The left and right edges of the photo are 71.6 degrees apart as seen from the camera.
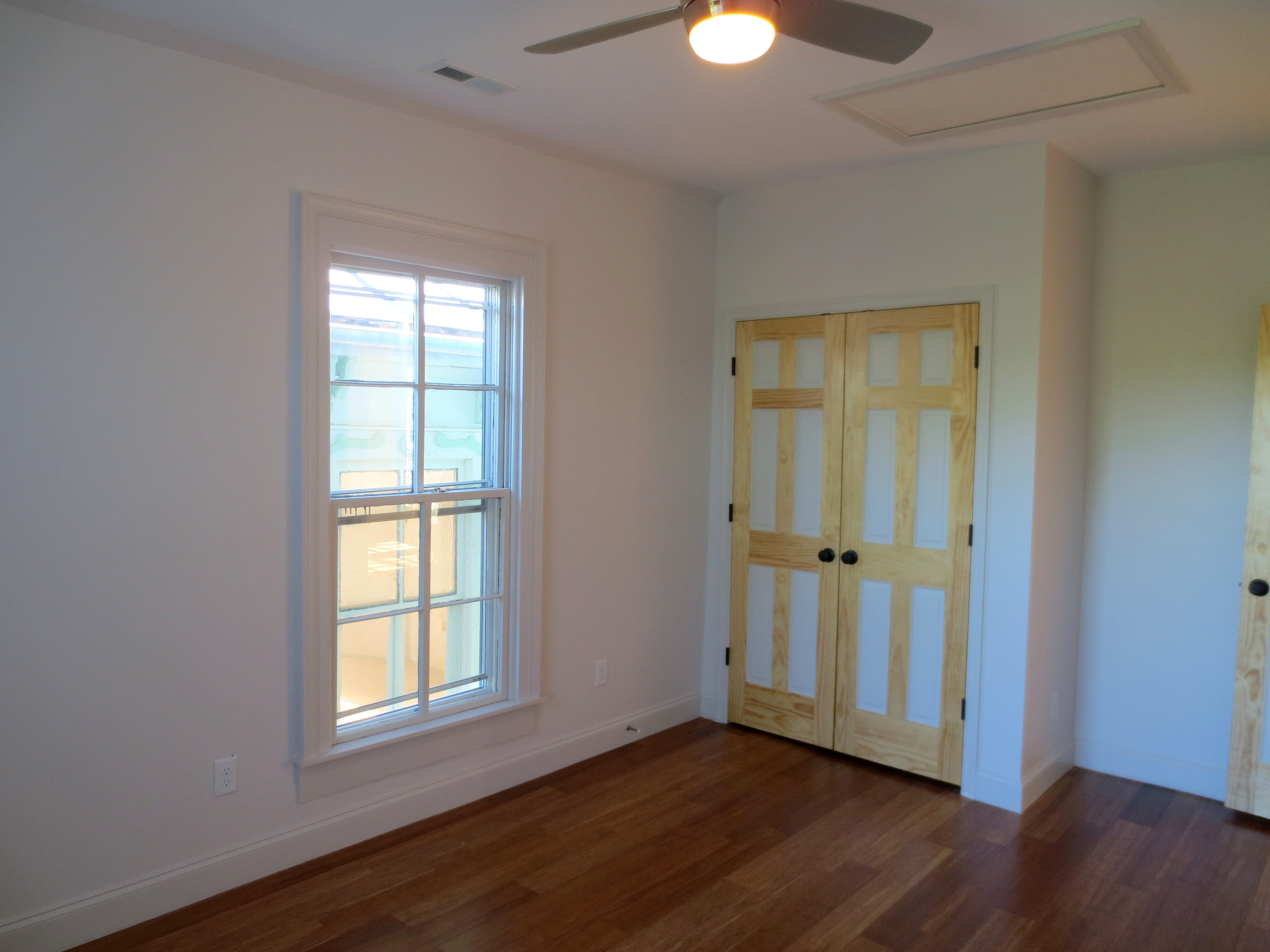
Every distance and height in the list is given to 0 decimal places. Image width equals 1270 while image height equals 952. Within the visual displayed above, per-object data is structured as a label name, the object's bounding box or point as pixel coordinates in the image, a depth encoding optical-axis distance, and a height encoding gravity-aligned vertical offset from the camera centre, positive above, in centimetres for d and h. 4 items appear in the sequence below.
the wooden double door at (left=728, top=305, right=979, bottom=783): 377 -40
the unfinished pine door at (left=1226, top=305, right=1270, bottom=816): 348 -75
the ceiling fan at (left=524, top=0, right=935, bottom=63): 177 +91
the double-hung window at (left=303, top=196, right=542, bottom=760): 301 -16
